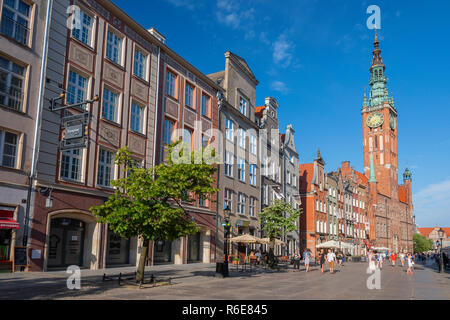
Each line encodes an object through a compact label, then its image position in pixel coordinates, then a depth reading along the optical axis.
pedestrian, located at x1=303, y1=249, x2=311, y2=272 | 29.17
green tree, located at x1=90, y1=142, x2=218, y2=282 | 15.11
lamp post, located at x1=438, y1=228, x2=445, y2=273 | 36.85
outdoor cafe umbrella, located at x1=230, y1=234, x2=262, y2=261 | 28.73
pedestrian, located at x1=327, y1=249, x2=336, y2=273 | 28.56
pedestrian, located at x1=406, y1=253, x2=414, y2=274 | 29.98
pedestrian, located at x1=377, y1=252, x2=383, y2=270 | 37.06
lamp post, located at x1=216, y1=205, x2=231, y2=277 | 20.47
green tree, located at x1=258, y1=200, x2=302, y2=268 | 29.94
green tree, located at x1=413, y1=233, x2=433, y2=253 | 139.44
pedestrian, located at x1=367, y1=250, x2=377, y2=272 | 26.22
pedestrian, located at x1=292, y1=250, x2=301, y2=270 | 30.87
